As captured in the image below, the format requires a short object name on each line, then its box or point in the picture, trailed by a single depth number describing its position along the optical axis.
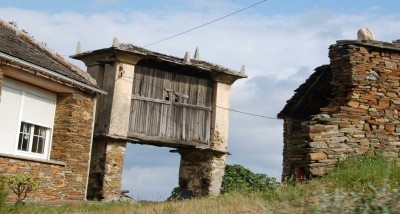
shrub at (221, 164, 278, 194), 25.48
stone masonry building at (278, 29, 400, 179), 13.00
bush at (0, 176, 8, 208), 10.77
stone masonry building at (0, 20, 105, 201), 14.52
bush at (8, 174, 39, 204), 13.70
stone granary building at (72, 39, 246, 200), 21.27
